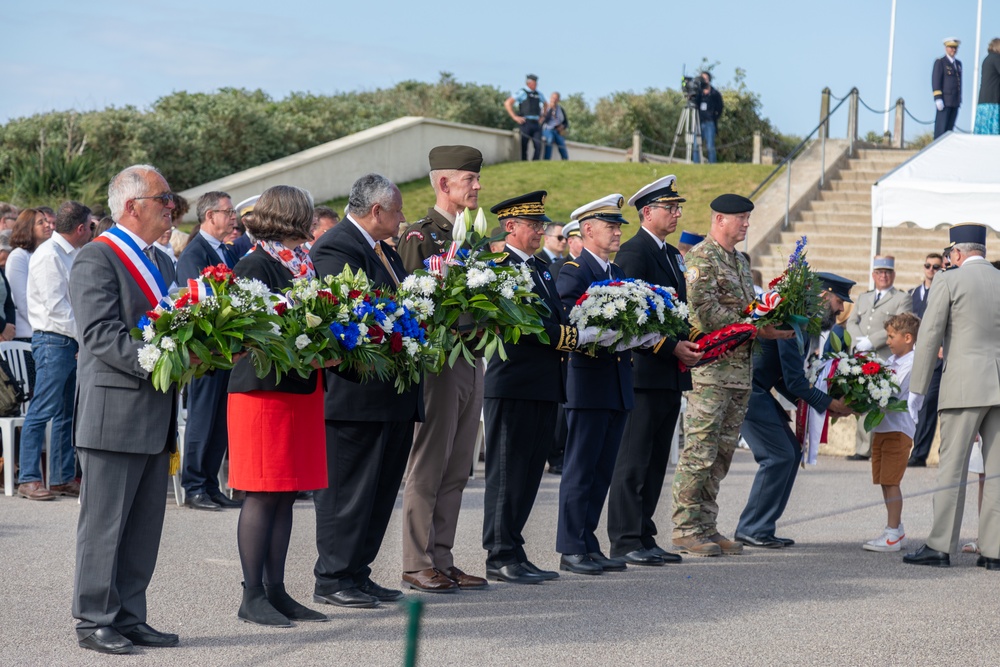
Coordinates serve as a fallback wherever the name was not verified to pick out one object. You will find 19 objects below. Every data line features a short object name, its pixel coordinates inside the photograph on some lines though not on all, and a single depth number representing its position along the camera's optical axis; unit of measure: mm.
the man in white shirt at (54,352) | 18797
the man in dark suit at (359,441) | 12797
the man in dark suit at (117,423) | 11055
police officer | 59812
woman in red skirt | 11805
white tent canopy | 30781
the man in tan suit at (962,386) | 16578
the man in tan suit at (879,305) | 29922
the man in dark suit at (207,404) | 18781
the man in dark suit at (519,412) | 14672
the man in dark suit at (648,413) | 16266
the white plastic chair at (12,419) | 19750
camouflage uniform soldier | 16766
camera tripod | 63812
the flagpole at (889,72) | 59812
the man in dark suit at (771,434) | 17937
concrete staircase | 42406
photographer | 59281
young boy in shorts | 17703
